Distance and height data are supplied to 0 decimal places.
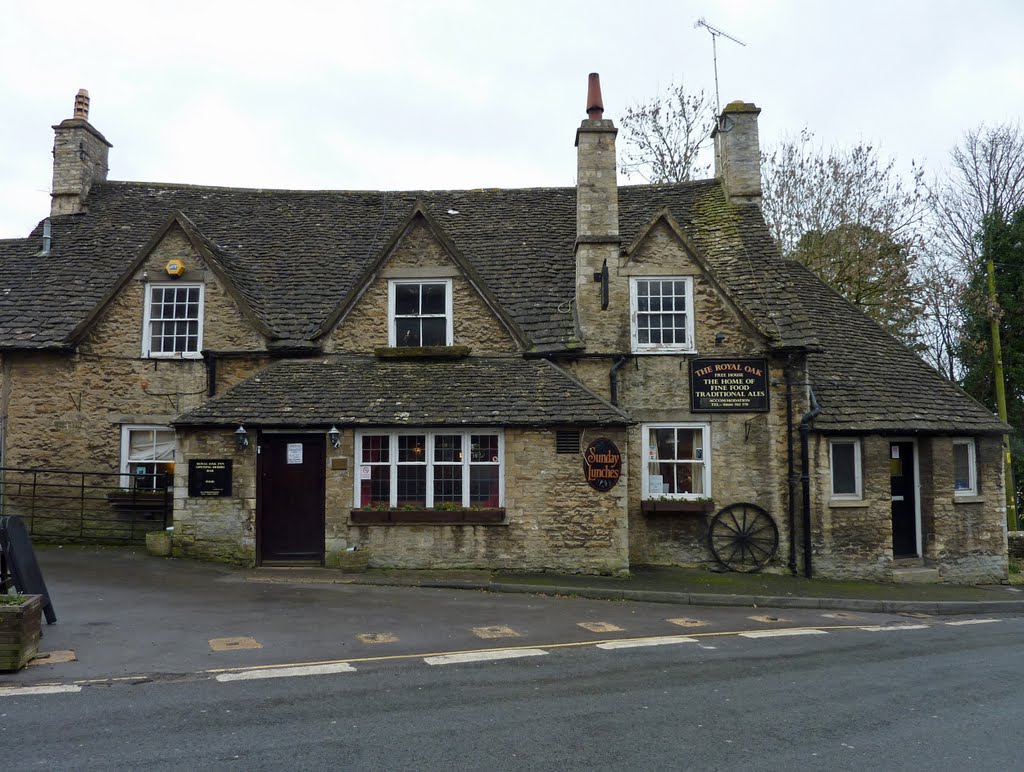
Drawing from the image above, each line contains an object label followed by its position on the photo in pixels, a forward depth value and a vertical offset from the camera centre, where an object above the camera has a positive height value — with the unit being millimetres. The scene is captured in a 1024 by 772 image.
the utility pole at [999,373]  22609 +2410
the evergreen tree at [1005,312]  26578 +4984
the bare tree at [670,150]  28016 +11440
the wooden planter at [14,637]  7422 -1820
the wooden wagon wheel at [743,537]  15016 -1711
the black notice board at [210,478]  13953 -448
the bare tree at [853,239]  24266 +7145
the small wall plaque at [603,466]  13938 -248
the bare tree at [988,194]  28812 +10056
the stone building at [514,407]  14023 +927
